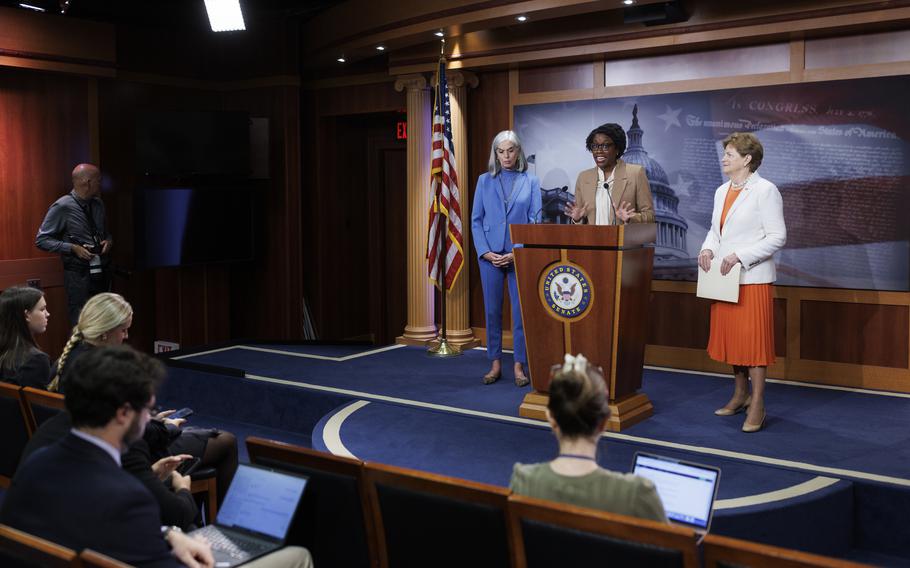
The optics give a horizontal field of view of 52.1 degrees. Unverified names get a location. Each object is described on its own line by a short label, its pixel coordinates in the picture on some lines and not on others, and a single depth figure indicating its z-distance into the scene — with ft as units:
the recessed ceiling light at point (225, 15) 19.72
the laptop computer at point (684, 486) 8.00
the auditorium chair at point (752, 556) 5.86
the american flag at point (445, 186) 23.25
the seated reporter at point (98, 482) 6.99
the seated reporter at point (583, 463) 7.00
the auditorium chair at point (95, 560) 6.18
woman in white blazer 15.14
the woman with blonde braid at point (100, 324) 11.14
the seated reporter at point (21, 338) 13.08
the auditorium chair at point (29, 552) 6.34
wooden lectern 15.10
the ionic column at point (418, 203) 25.26
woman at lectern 16.43
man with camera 23.31
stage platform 12.49
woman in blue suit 18.72
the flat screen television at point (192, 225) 26.32
